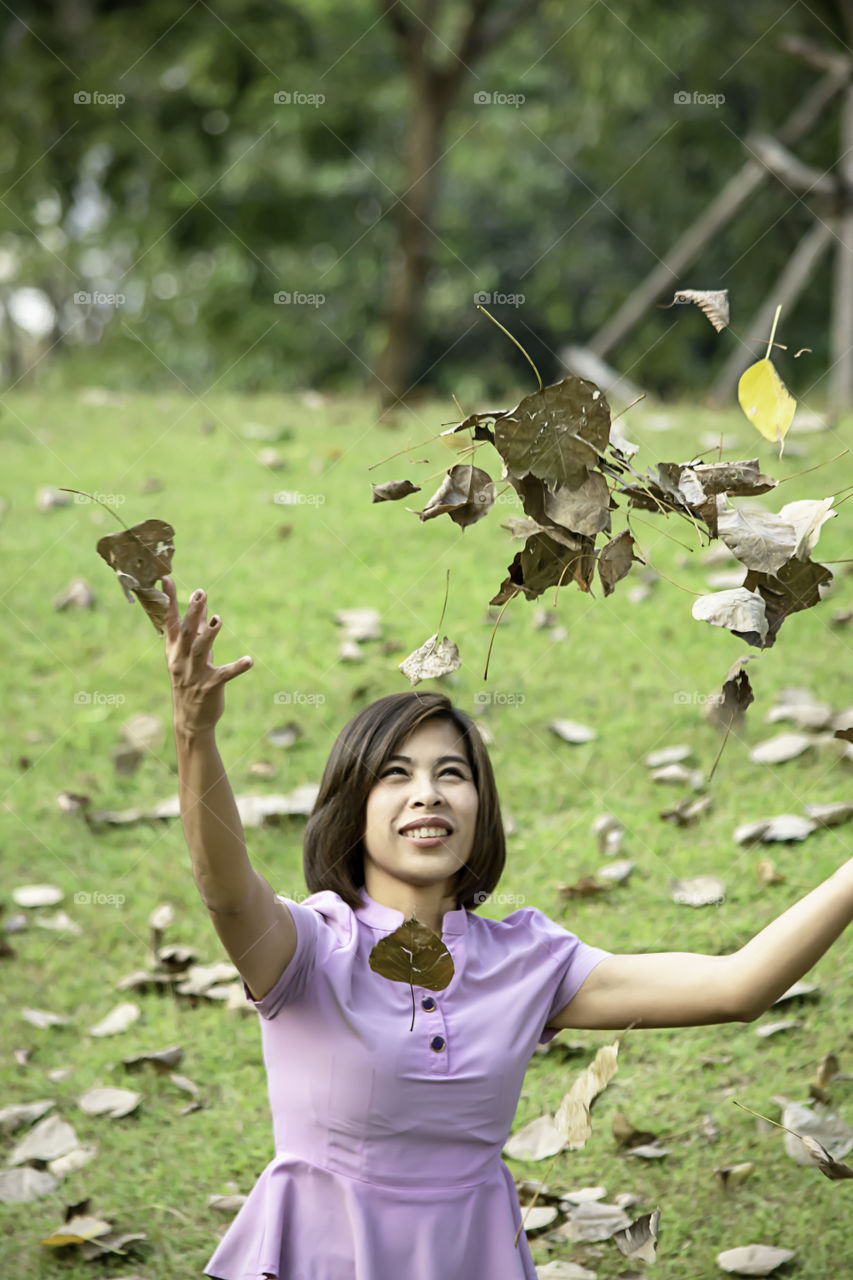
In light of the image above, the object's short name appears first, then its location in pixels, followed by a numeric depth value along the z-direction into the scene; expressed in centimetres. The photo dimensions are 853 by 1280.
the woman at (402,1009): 444
